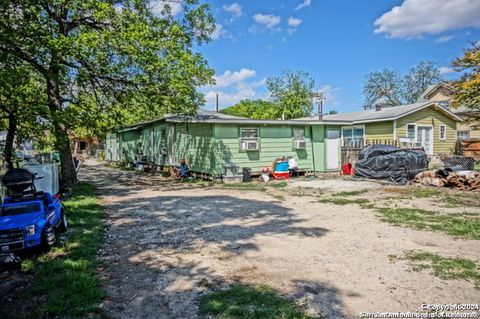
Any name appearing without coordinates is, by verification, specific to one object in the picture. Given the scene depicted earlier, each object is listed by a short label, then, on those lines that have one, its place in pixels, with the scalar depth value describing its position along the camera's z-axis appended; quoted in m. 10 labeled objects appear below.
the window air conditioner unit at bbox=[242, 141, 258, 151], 14.73
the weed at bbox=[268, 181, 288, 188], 12.78
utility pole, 19.30
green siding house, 14.31
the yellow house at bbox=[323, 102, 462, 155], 21.61
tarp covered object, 13.50
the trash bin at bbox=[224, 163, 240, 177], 14.18
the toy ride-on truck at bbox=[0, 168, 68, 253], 4.64
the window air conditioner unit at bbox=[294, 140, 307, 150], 16.17
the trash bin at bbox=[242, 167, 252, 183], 14.20
